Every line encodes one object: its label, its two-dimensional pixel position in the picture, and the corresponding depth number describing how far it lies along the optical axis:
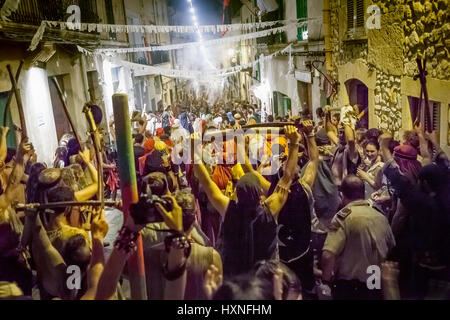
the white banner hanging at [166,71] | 13.14
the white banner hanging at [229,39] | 11.49
